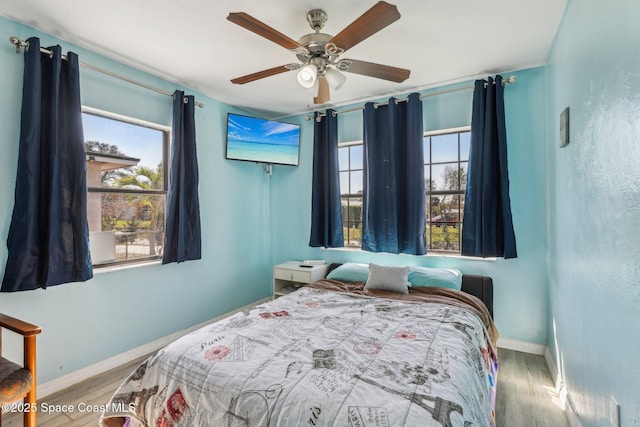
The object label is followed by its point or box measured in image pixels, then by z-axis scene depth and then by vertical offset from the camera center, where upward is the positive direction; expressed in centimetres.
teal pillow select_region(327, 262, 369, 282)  307 -64
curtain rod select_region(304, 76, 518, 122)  274 +115
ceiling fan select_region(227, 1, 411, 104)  157 +96
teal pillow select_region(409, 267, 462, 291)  273 -61
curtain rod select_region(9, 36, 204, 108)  205 +111
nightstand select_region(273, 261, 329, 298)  342 -74
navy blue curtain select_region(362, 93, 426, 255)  313 +33
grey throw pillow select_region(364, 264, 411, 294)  270 -62
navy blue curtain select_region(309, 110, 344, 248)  363 +26
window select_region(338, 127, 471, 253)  316 +26
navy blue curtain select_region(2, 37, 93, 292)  205 +19
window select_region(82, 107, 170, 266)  259 +22
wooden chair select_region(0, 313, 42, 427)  149 -81
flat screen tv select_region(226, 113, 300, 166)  357 +84
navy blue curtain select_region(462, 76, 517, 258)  278 +29
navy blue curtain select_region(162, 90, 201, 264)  296 +18
